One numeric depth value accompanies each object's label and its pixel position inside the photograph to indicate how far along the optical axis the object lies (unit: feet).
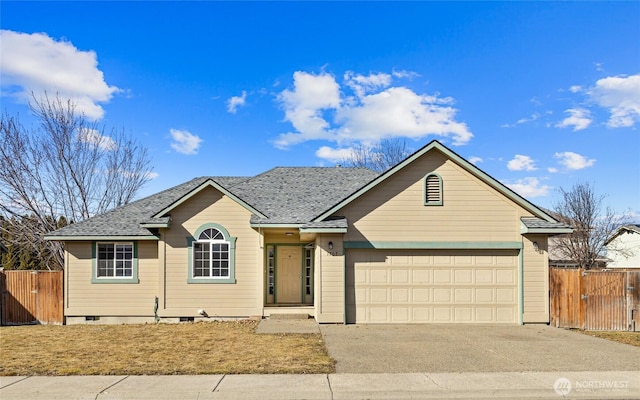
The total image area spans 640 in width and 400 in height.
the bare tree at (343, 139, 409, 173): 131.34
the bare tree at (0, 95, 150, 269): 82.99
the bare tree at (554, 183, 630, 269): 99.91
